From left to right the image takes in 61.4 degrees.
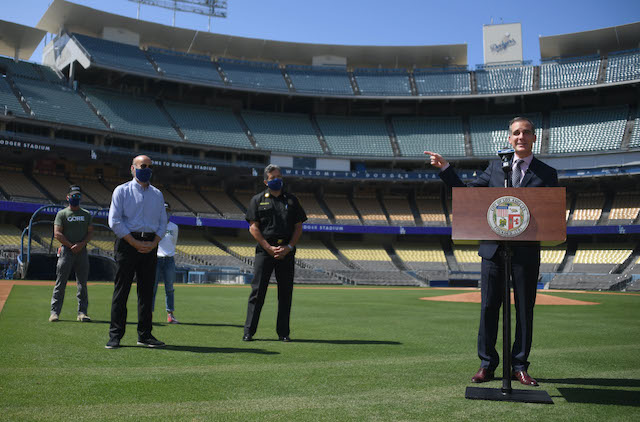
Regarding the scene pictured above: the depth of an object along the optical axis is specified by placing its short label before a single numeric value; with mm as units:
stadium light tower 53938
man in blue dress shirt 6336
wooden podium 4043
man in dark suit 4719
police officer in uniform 7105
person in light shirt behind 9352
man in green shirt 9016
